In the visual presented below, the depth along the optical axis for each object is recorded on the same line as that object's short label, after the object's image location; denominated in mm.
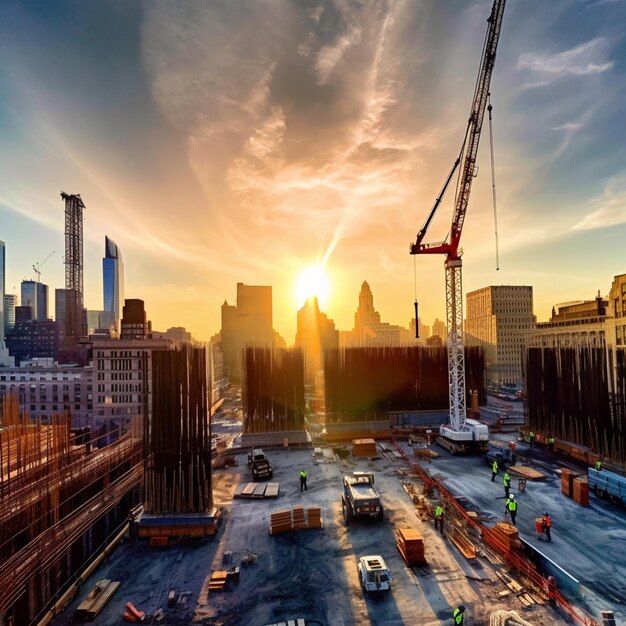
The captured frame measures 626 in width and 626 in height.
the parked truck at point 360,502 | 18422
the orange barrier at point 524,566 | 12103
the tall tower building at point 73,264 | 97438
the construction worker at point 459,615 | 11216
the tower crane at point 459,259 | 31203
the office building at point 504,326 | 113750
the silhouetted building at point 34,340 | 137000
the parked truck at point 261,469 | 25469
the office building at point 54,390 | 62406
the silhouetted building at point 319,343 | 175250
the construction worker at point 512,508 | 18000
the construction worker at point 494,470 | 24188
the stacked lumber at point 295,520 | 18000
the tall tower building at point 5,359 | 108562
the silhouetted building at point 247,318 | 166412
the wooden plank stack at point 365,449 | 30922
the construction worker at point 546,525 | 16766
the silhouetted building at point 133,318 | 74938
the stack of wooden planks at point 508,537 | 15328
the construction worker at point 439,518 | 17859
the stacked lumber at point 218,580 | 13828
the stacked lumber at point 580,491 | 20406
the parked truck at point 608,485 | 19922
